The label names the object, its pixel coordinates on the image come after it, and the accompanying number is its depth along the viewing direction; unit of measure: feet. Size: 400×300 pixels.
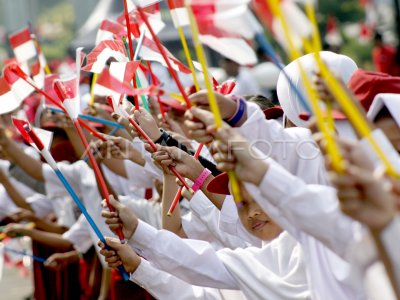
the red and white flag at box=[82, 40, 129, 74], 28.97
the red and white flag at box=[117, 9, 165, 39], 31.78
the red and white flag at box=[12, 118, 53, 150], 29.32
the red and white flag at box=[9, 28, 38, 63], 42.63
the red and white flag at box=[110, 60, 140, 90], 25.55
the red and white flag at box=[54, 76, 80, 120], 29.40
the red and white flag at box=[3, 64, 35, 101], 33.35
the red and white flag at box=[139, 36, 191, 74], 28.99
